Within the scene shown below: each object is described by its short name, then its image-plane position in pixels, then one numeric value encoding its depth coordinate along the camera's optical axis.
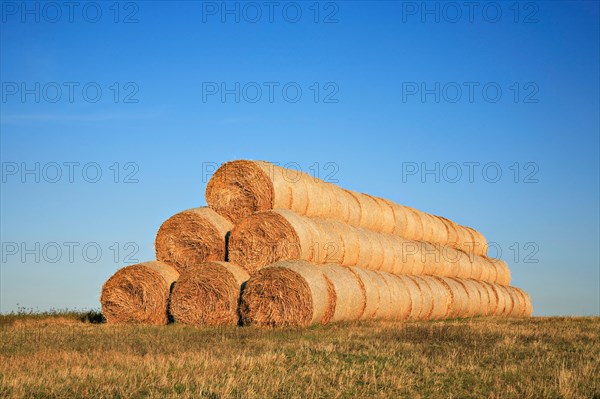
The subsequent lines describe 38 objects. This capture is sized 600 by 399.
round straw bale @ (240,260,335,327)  14.59
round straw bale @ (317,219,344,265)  16.97
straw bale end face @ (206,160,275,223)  17.06
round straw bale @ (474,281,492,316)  25.23
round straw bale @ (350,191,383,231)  20.56
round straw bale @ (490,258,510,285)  29.20
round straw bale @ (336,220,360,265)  17.67
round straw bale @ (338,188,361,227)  19.88
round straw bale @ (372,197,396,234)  21.89
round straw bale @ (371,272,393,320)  17.70
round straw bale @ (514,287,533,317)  30.56
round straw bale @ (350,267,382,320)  16.95
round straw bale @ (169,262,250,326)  15.69
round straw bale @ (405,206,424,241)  23.84
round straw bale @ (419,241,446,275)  22.92
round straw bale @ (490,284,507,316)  27.12
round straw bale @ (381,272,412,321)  18.61
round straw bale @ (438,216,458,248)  27.09
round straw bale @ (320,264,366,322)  15.51
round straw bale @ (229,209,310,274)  15.91
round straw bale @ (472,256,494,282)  27.14
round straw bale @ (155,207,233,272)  17.11
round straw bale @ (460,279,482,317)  24.16
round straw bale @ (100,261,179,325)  16.70
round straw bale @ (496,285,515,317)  27.98
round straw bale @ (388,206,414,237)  22.75
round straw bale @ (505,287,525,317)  29.16
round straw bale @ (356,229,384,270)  19.12
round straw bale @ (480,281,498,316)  26.20
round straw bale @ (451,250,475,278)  25.55
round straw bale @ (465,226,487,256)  29.39
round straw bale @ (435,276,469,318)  22.78
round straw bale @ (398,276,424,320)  19.84
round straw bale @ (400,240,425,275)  21.38
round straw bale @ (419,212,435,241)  24.85
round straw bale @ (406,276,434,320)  20.61
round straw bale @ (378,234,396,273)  20.02
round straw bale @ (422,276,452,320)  21.58
